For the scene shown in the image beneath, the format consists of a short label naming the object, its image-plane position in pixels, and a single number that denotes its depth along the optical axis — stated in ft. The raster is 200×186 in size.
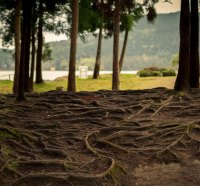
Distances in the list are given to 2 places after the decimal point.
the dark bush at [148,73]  141.49
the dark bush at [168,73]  139.23
